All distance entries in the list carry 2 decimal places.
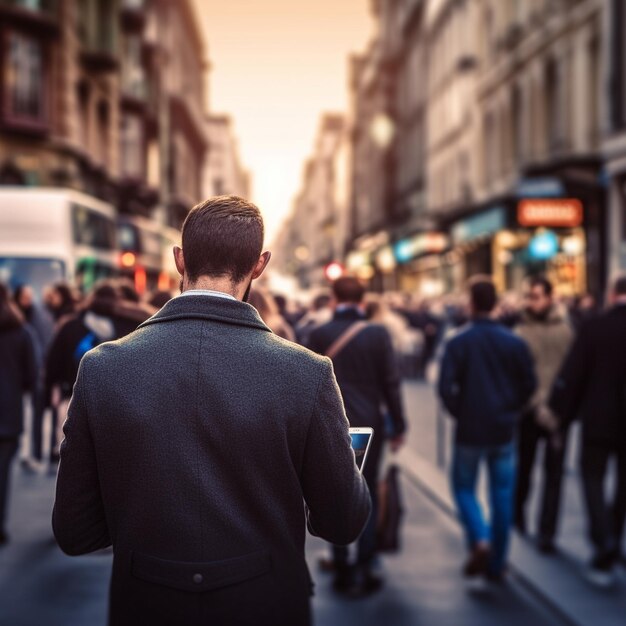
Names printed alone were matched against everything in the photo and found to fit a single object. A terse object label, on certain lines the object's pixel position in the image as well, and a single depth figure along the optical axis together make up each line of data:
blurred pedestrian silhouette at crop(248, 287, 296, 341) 6.86
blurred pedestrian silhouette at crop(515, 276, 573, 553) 8.11
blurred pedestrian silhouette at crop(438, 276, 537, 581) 7.33
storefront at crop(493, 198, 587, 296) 24.52
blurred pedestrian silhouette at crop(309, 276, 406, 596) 6.86
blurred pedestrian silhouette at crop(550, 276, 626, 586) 7.37
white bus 22.19
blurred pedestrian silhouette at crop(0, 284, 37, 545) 8.25
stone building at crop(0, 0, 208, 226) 33.28
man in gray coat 2.65
